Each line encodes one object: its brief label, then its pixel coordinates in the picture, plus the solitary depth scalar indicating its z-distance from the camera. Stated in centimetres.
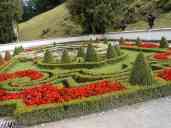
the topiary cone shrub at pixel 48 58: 2040
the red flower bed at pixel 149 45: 2406
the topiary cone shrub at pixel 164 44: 2262
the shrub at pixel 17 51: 2995
